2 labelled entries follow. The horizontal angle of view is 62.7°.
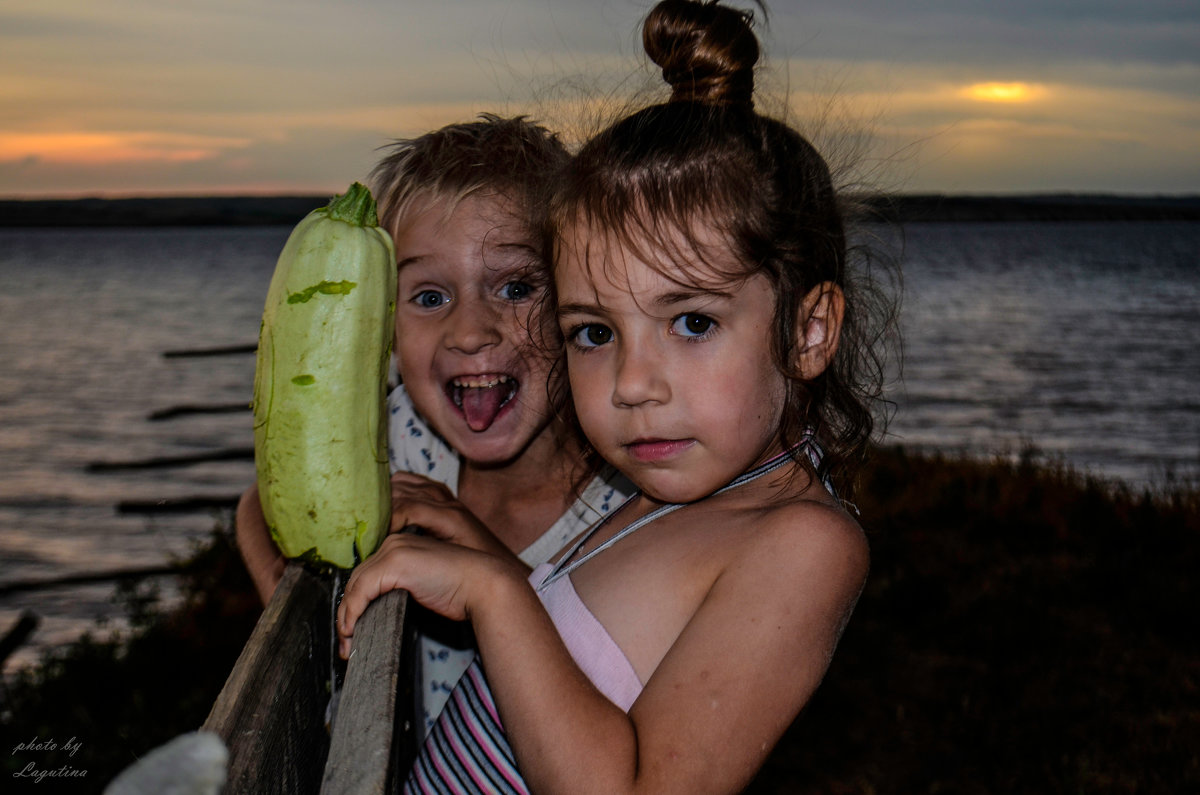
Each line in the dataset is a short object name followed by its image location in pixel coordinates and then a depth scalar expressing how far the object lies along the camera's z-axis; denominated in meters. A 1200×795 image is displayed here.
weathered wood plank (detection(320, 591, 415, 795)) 0.94
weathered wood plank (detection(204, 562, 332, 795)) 1.12
